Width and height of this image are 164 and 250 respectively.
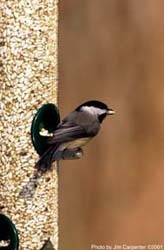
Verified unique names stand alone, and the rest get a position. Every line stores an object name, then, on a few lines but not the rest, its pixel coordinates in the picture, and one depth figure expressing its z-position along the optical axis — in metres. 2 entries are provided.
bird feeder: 9.89
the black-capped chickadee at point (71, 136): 9.86
